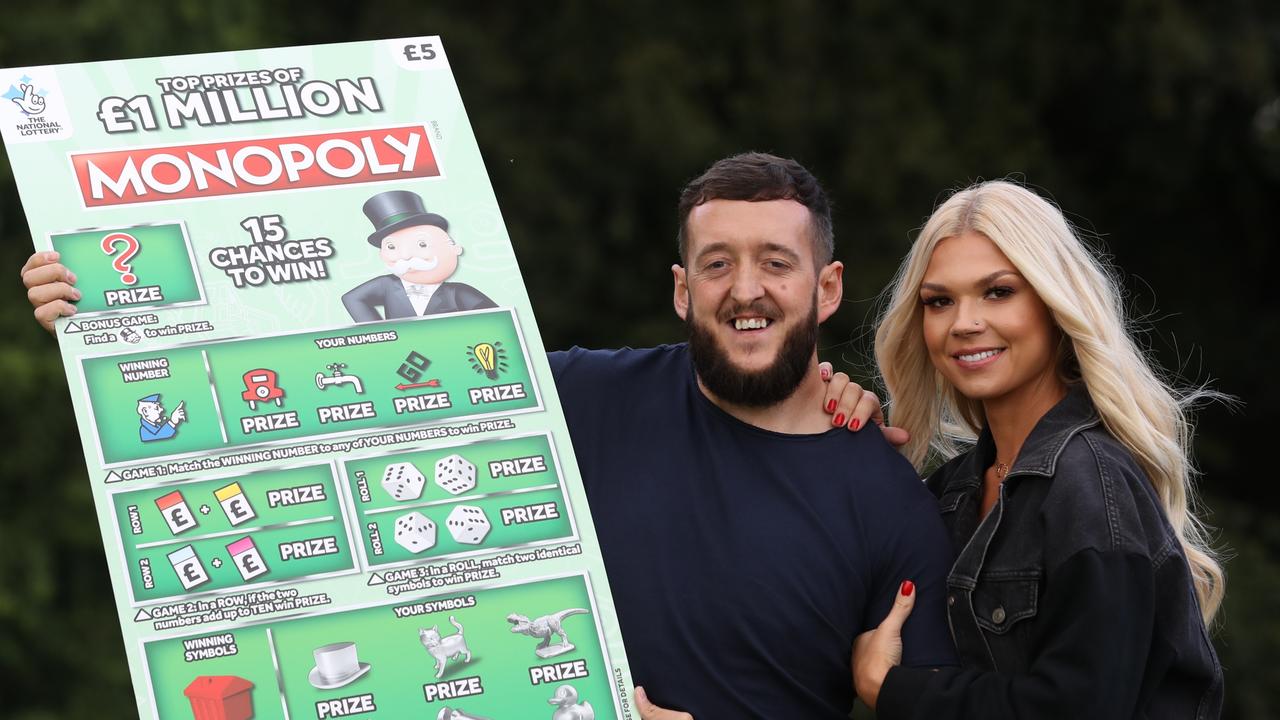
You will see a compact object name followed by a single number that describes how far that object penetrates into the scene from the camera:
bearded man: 3.46
